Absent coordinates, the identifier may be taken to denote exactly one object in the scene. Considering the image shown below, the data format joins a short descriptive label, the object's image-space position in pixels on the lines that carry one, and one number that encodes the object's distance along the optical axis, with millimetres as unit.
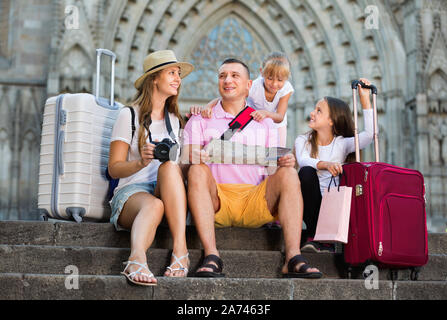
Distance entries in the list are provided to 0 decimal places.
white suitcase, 4293
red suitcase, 3379
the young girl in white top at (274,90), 4428
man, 3404
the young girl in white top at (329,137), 4102
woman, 3238
